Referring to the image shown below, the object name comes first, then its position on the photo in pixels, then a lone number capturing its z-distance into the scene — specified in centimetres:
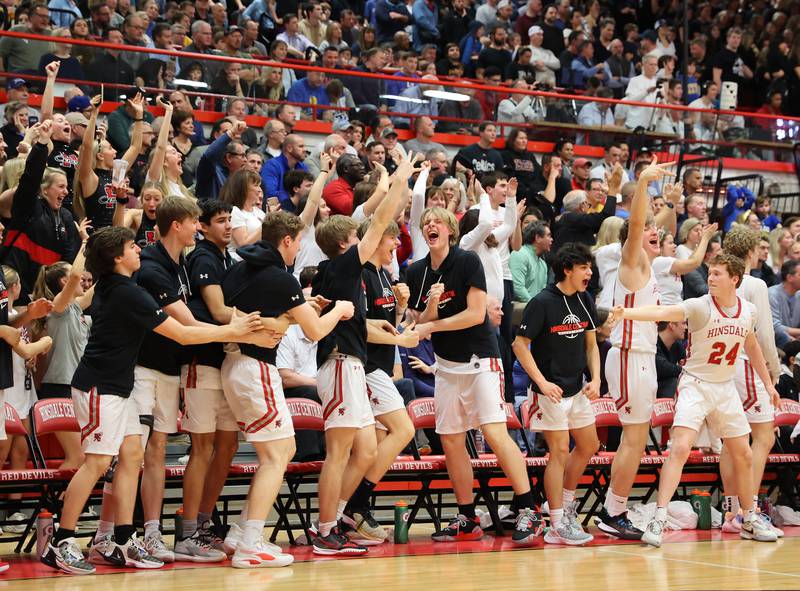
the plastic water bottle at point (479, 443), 957
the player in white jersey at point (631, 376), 805
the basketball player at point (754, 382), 844
